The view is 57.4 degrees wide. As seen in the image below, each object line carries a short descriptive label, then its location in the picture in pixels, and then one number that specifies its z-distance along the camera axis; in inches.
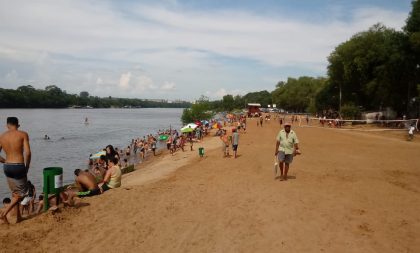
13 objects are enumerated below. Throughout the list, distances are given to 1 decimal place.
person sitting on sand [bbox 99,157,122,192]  404.5
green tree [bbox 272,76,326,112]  4404.5
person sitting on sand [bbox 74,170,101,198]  378.3
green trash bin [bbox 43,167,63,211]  318.0
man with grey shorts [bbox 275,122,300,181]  433.7
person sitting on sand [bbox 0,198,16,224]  306.3
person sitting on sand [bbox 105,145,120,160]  428.2
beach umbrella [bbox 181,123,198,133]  1515.7
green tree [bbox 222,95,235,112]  6673.2
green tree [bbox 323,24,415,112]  1536.7
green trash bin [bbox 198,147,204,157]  896.9
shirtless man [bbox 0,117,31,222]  290.7
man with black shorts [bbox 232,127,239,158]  776.8
